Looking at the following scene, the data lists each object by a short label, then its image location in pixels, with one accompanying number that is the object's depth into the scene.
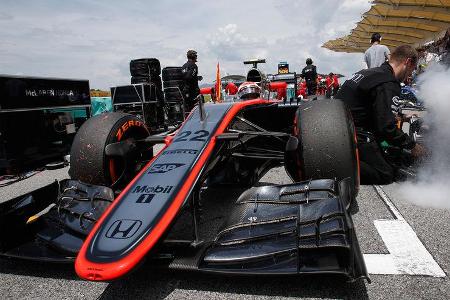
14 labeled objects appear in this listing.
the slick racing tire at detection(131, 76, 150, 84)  9.38
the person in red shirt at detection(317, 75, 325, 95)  16.02
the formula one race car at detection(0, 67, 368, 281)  1.61
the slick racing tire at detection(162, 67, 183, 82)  10.81
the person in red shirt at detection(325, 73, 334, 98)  14.83
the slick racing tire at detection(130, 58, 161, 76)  9.32
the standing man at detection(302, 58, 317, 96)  11.89
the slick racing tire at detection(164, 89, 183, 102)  10.69
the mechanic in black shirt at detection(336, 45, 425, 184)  3.14
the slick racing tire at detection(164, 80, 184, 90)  10.79
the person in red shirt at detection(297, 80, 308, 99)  13.27
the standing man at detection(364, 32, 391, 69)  6.50
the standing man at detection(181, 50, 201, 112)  7.36
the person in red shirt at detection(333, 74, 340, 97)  15.53
